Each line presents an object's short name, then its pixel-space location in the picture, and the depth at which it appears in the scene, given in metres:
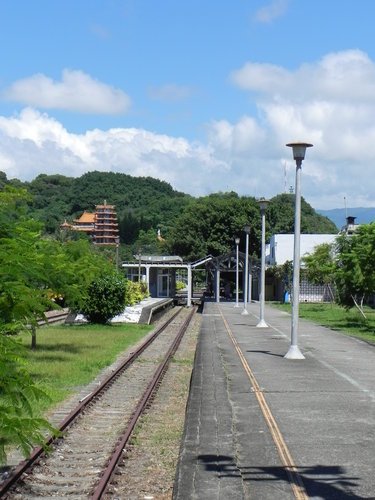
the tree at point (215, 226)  86.81
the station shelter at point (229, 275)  70.50
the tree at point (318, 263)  55.94
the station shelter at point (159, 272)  69.25
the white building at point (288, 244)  73.35
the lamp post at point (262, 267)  31.05
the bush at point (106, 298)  36.44
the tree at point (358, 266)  33.41
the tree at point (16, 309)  7.10
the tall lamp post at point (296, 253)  19.89
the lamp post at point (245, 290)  45.45
